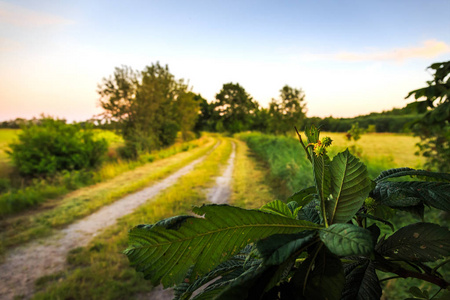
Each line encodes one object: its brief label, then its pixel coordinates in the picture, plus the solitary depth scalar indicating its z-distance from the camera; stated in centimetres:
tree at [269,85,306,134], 2720
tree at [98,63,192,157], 1669
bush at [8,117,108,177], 934
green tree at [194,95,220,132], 5733
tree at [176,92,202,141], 2608
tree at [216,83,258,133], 5782
